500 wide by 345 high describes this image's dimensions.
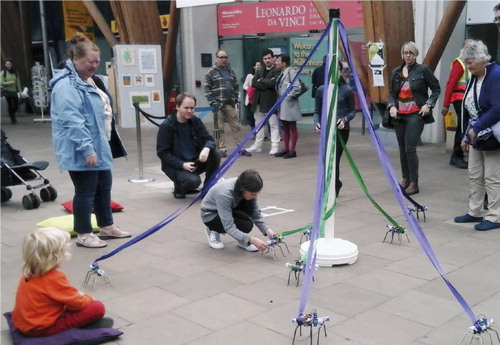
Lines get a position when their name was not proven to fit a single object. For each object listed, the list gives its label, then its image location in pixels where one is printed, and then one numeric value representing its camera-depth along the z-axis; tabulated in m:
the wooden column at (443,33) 8.87
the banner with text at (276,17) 12.08
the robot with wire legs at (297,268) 4.00
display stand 17.31
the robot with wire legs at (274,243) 4.55
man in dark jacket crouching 6.56
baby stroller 6.55
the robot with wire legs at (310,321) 3.05
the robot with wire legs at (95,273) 4.07
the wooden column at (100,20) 13.30
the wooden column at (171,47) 12.38
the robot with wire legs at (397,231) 5.02
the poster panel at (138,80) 8.67
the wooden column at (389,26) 9.51
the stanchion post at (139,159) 8.13
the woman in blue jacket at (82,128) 4.63
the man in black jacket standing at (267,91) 9.97
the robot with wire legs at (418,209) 5.53
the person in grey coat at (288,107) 9.54
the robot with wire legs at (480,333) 3.02
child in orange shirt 3.06
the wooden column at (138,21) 12.14
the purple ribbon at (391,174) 3.41
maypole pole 4.20
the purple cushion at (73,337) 3.14
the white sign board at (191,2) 9.67
